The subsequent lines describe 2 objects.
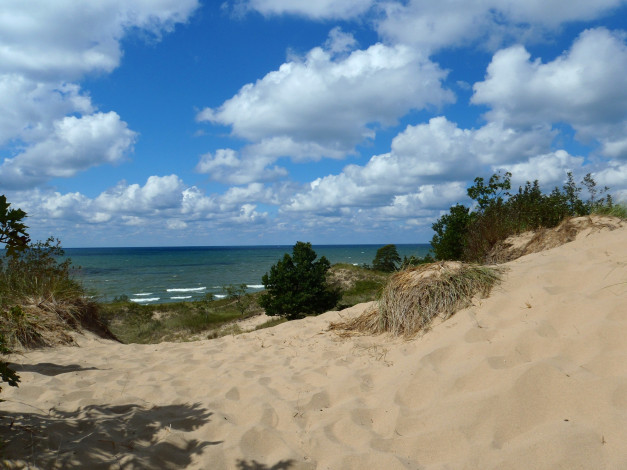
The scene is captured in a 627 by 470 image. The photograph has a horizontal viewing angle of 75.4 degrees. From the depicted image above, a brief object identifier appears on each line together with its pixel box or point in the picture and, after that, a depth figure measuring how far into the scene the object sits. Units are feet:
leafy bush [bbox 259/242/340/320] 46.11
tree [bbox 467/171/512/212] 43.86
